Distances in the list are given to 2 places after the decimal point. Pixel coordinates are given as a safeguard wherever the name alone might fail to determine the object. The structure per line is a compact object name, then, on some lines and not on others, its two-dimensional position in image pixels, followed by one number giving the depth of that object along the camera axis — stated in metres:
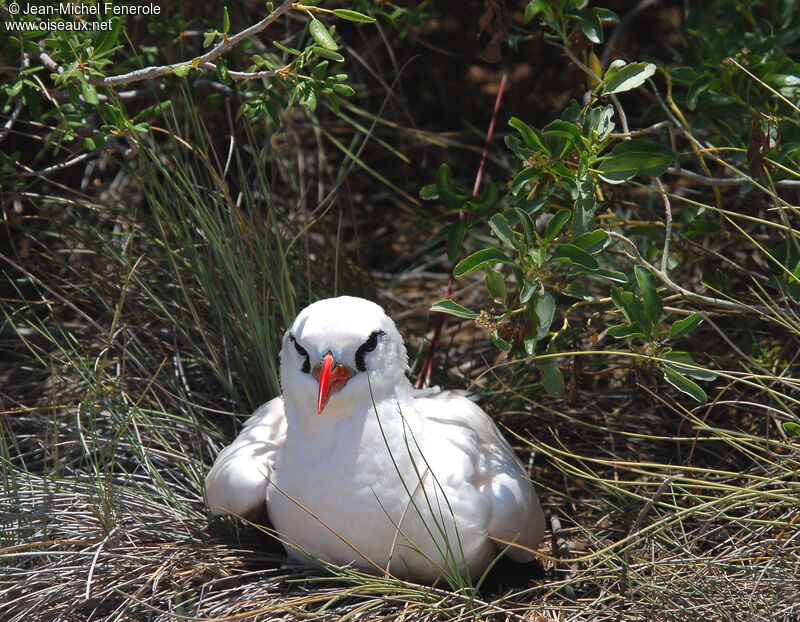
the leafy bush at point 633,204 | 4.88
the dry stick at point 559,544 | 5.57
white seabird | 4.82
